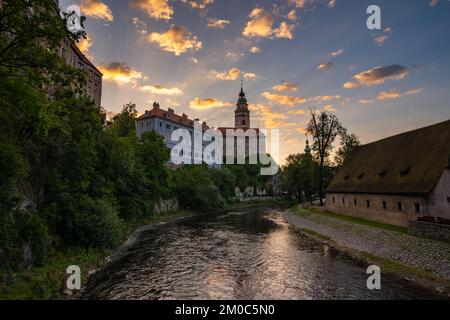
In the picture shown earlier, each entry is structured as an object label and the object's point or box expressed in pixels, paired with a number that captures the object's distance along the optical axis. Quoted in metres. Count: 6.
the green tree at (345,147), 55.77
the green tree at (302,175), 65.25
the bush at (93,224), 22.27
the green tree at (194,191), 60.50
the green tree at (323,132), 48.31
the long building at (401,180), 22.44
